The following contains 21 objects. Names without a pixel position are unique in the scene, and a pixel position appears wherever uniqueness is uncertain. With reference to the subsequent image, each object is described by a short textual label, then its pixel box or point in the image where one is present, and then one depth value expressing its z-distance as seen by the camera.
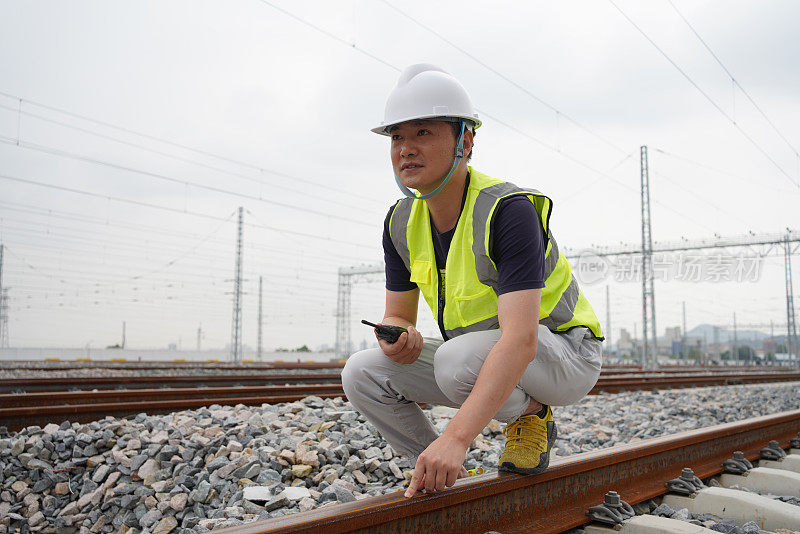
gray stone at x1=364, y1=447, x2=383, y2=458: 3.63
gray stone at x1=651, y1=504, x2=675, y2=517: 2.59
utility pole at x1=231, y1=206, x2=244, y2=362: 23.30
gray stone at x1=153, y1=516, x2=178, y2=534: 3.08
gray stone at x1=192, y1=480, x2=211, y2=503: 3.20
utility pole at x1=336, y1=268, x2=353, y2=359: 30.47
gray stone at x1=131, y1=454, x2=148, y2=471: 3.74
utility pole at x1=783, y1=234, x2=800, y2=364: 30.48
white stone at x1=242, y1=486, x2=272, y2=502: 2.99
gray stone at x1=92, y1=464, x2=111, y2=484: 3.71
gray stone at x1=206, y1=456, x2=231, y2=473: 3.54
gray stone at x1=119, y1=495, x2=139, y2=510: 3.40
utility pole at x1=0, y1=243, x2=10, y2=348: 31.61
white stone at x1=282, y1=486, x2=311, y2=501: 2.92
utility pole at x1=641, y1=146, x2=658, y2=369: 22.52
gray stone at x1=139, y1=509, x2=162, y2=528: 3.19
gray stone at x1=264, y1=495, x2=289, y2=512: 2.85
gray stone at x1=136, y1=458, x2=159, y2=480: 3.66
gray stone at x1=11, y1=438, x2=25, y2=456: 4.03
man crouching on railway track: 1.90
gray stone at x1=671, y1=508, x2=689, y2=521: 2.54
